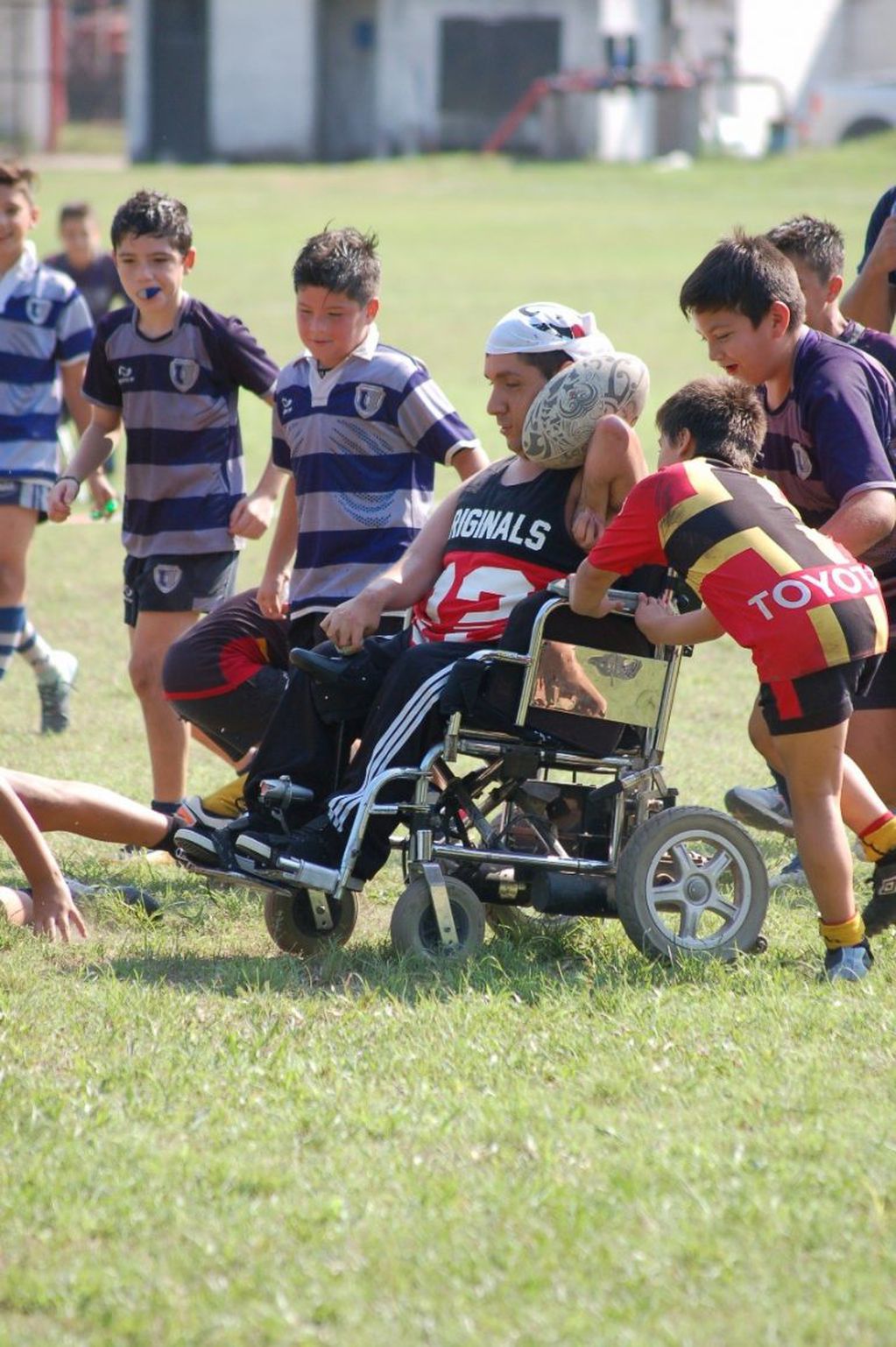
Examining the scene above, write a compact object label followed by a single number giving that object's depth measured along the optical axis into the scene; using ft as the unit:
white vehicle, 310.04
